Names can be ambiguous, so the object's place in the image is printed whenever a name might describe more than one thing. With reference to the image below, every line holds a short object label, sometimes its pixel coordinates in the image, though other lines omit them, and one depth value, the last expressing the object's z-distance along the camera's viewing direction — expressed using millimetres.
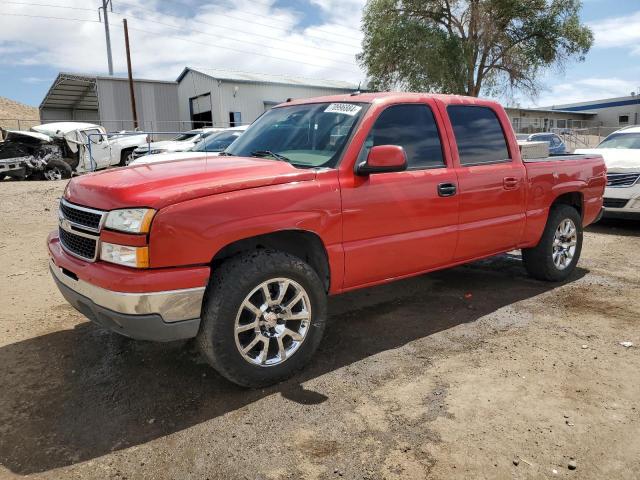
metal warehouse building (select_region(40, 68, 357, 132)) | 30875
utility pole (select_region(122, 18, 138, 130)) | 27906
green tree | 27750
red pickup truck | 2846
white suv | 8117
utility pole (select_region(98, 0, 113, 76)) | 37250
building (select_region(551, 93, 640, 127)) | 52250
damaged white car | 15875
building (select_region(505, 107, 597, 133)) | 44000
